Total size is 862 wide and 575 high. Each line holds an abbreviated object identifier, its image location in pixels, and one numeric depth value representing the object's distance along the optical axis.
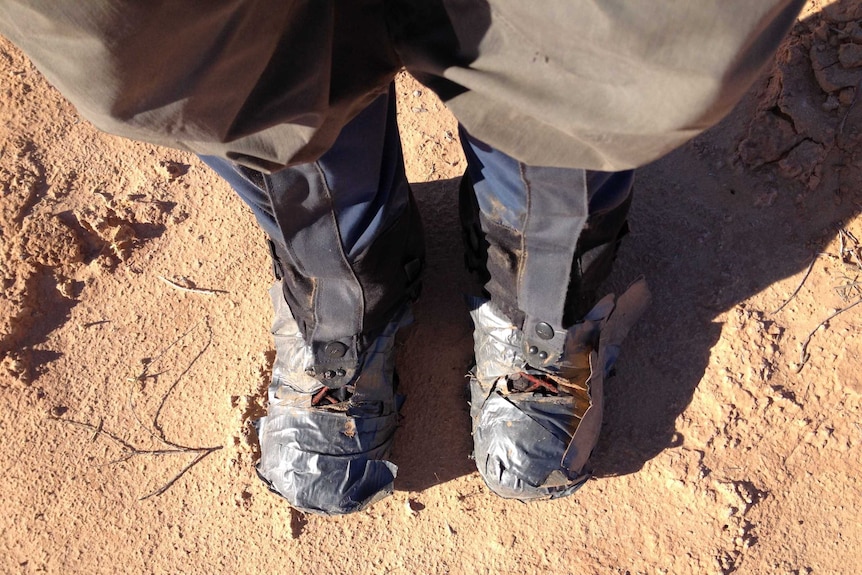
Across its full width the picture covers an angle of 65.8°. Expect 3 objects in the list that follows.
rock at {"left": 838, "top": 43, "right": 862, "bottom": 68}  1.65
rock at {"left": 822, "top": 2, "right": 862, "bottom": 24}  1.69
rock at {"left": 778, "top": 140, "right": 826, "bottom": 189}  1.67
